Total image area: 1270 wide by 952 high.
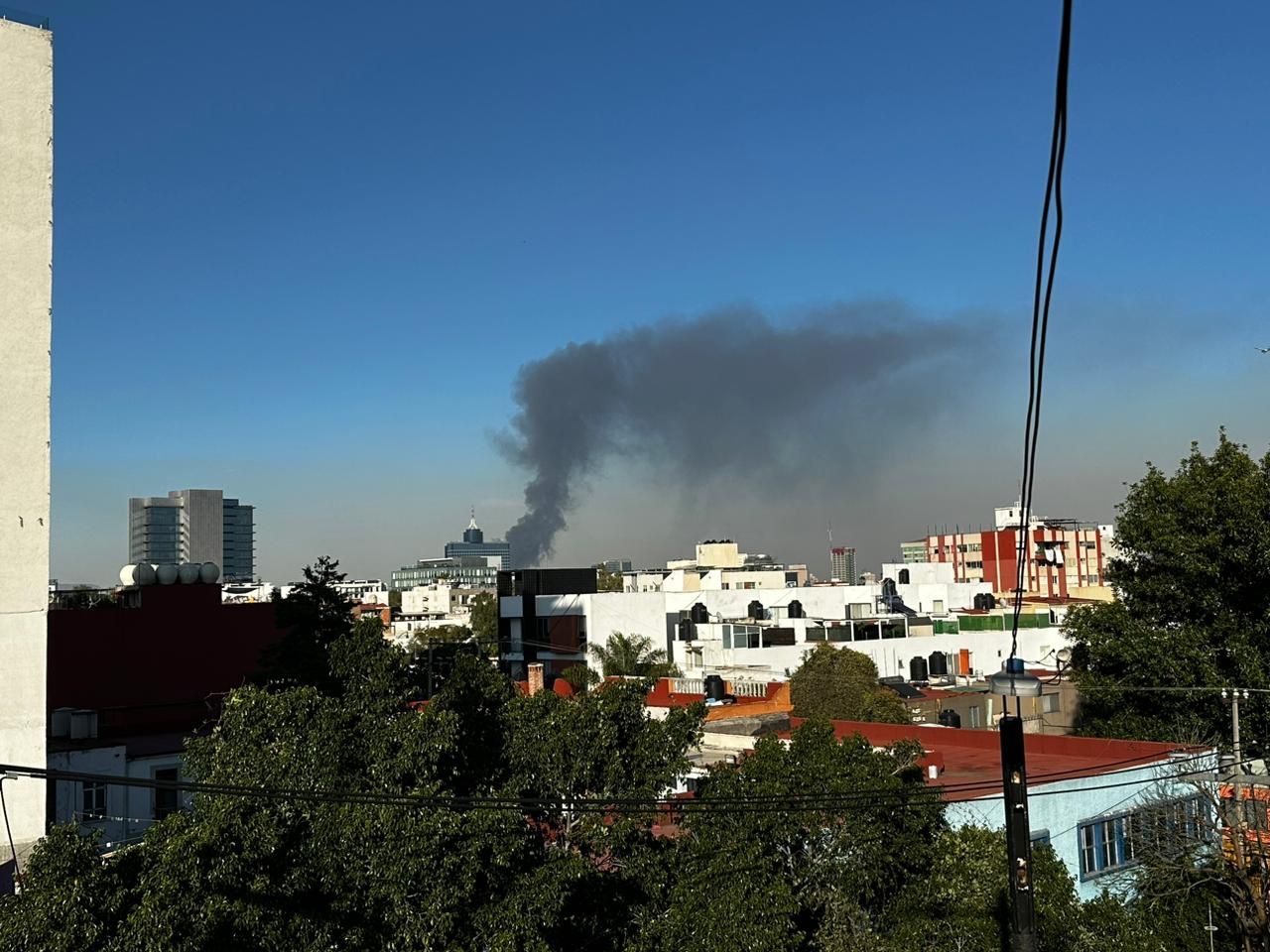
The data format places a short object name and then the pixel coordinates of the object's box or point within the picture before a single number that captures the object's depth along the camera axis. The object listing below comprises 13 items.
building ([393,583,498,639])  174.00
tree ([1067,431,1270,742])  33.75
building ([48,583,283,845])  26.14
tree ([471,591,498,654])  93.39
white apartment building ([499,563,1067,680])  58.84
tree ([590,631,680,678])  56.75
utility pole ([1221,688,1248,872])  21.81
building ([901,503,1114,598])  111.75
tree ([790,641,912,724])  38.47
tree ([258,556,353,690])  29.53
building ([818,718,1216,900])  21.95
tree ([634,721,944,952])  17.23
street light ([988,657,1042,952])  8.85
